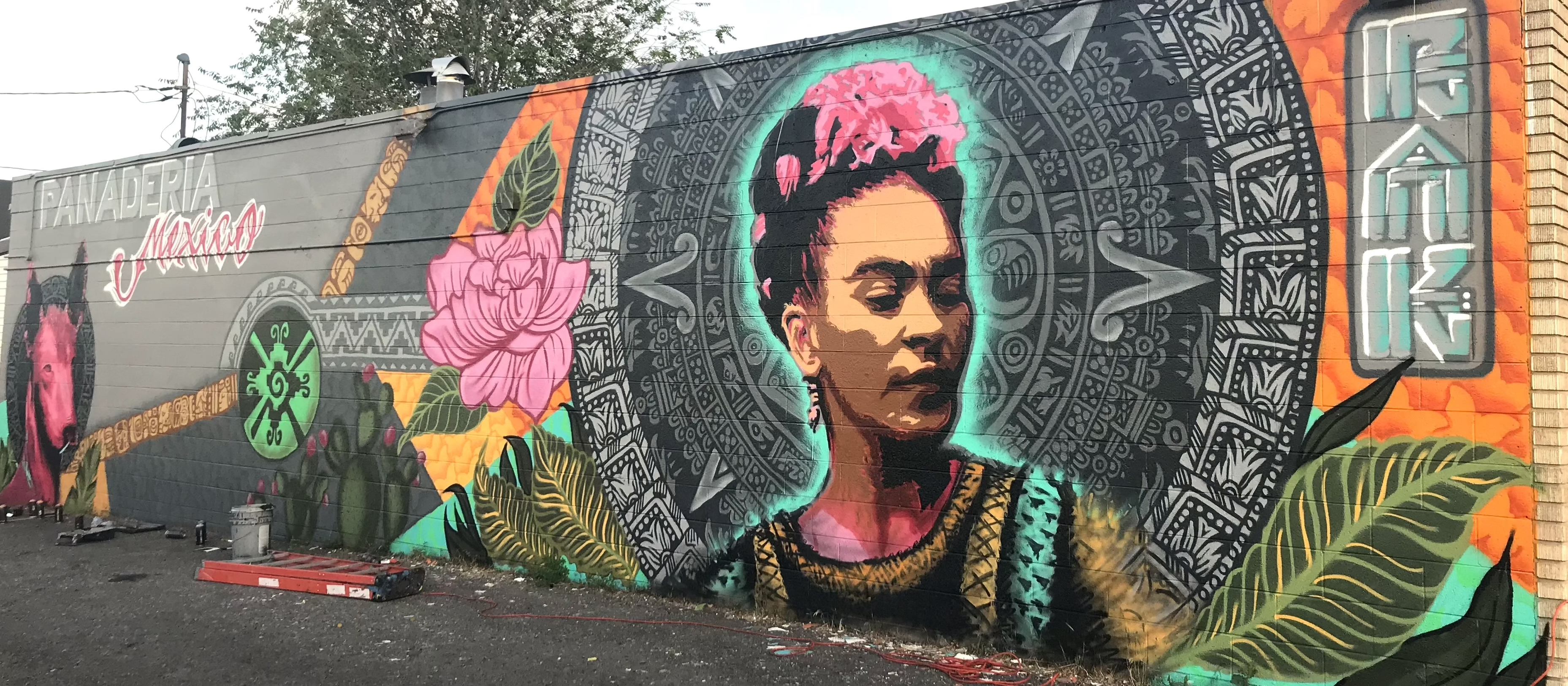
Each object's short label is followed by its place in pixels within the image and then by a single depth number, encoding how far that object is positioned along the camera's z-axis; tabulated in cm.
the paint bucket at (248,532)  799
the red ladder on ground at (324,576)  684
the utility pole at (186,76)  2339
